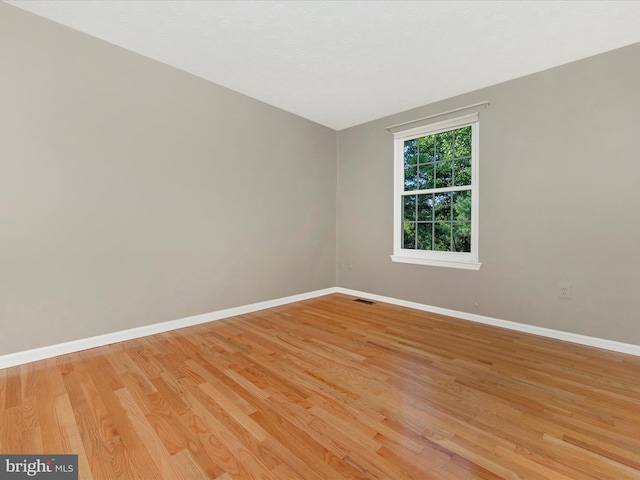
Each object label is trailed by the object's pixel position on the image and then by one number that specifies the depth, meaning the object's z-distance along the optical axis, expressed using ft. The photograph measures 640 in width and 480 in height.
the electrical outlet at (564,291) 9.04
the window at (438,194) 11.18
